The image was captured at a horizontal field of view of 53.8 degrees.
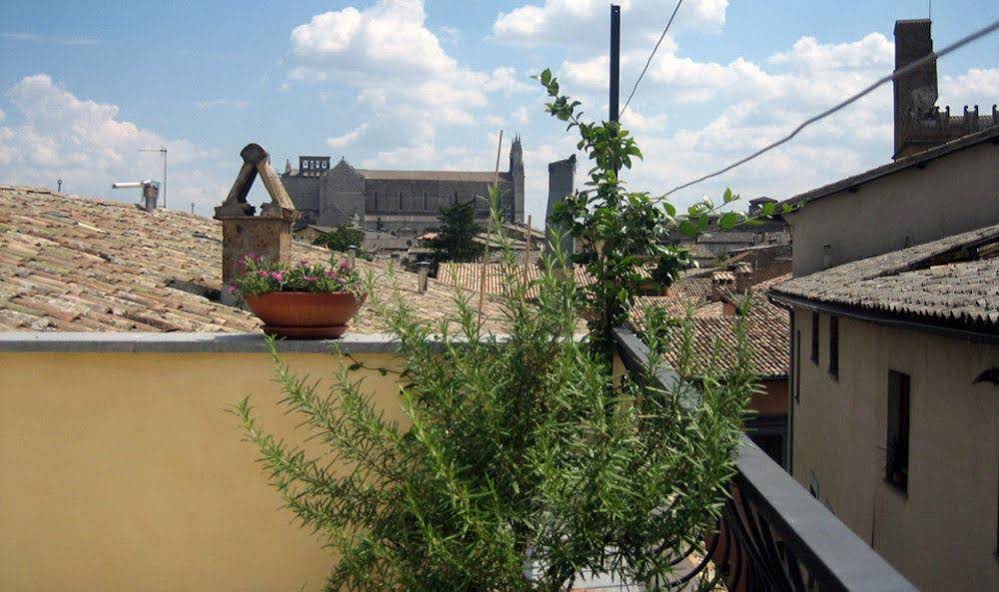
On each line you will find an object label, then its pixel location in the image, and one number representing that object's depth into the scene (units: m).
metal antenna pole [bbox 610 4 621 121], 5.88
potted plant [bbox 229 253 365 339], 3.25
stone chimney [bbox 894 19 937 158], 21.95
